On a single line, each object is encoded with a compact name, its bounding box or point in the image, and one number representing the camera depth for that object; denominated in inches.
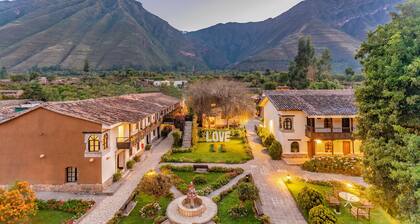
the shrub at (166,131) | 1637.4
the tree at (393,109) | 323.9
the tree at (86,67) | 4067.4
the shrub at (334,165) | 888.9
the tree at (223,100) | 1706.4
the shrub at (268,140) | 1223.2
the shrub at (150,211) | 595.5
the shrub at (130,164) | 955.3
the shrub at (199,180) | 809.5
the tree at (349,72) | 3056.1
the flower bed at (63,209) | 607.2
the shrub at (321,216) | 492.7
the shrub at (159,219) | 555.8
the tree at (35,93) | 1886.1
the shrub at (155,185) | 619.5
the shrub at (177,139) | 1359.7
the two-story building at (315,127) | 1031.6
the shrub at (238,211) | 592.4
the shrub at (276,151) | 1076.5
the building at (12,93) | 1880.9
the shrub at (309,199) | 578.2
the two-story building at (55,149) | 748.6
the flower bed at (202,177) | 767.1
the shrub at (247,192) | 628.1
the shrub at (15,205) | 487.1
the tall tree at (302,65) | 2536.9
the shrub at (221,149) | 1236.0
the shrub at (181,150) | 1220.5
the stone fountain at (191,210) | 543.5
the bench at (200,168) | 940.9
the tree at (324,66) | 2875.0
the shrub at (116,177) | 829.5
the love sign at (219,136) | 1457.9
